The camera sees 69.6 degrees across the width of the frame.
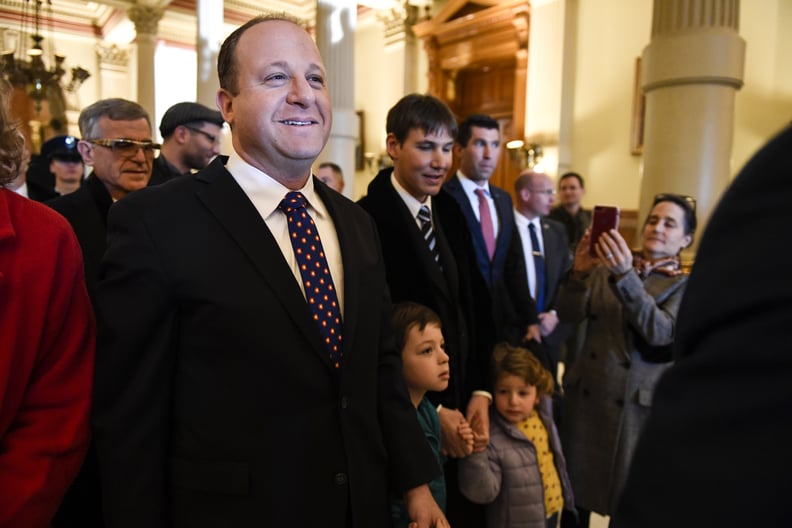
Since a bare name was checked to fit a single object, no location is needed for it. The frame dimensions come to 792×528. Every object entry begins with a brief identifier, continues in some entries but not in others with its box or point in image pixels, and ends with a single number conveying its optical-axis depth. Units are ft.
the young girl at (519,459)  6.45
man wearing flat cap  9.19
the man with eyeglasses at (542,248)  12.37
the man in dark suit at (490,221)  8.66
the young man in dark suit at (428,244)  6.77
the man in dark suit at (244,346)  3.64
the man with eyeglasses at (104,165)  6.05
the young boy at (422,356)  5.93
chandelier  22.38
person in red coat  3.29
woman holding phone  7.38
